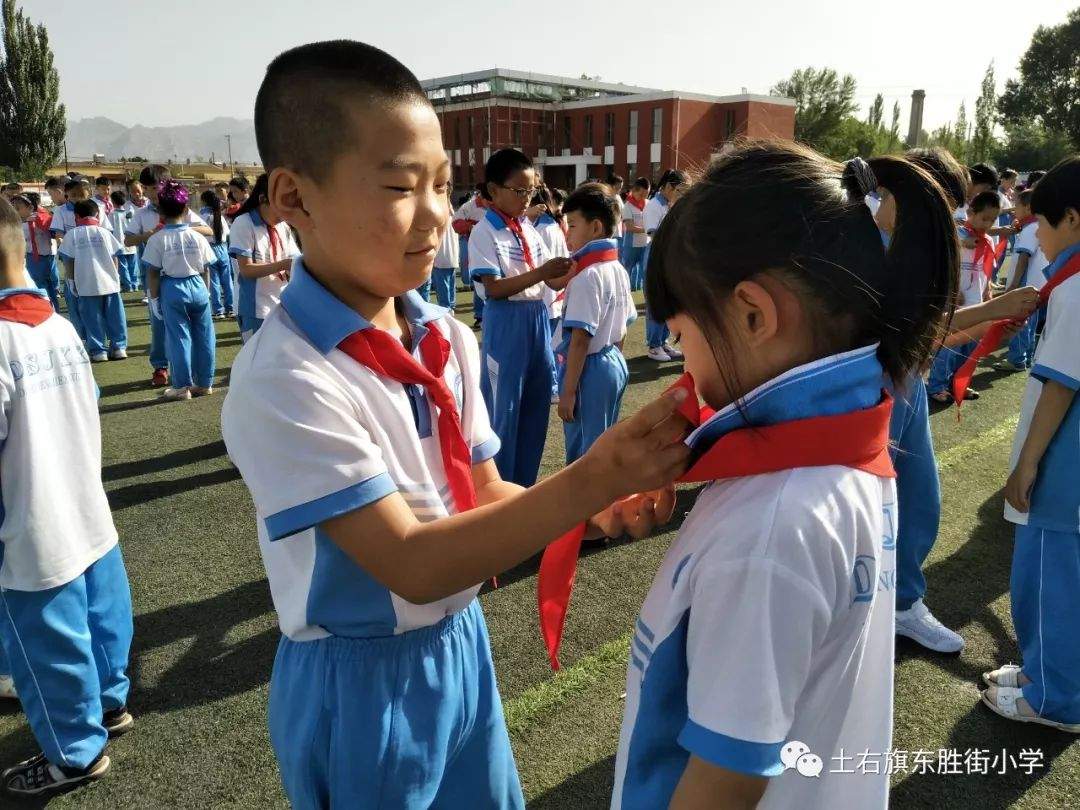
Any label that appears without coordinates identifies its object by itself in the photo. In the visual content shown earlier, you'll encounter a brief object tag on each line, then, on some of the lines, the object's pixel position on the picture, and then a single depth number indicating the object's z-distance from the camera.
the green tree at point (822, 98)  57.88
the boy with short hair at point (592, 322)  4.04
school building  42.38
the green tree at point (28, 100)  37.75
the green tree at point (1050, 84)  49.91
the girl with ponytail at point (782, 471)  0.94
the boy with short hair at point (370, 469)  1.08
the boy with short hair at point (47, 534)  2.30
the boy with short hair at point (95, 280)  8.26
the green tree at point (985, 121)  41.22
